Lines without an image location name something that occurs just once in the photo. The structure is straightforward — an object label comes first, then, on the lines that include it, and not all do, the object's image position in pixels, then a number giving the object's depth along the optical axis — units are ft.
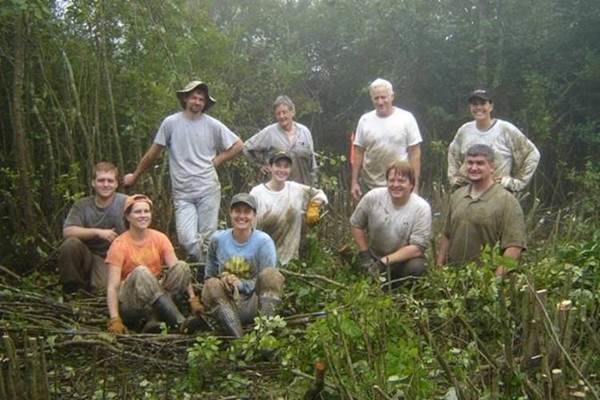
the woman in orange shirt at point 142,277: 18.11
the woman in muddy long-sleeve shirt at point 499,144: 22.33
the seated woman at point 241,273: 17.54
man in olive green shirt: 19.42
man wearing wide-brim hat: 22.26
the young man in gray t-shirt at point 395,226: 20.29
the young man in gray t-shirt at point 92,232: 20.66
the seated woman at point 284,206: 21.17
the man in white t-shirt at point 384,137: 23.25
